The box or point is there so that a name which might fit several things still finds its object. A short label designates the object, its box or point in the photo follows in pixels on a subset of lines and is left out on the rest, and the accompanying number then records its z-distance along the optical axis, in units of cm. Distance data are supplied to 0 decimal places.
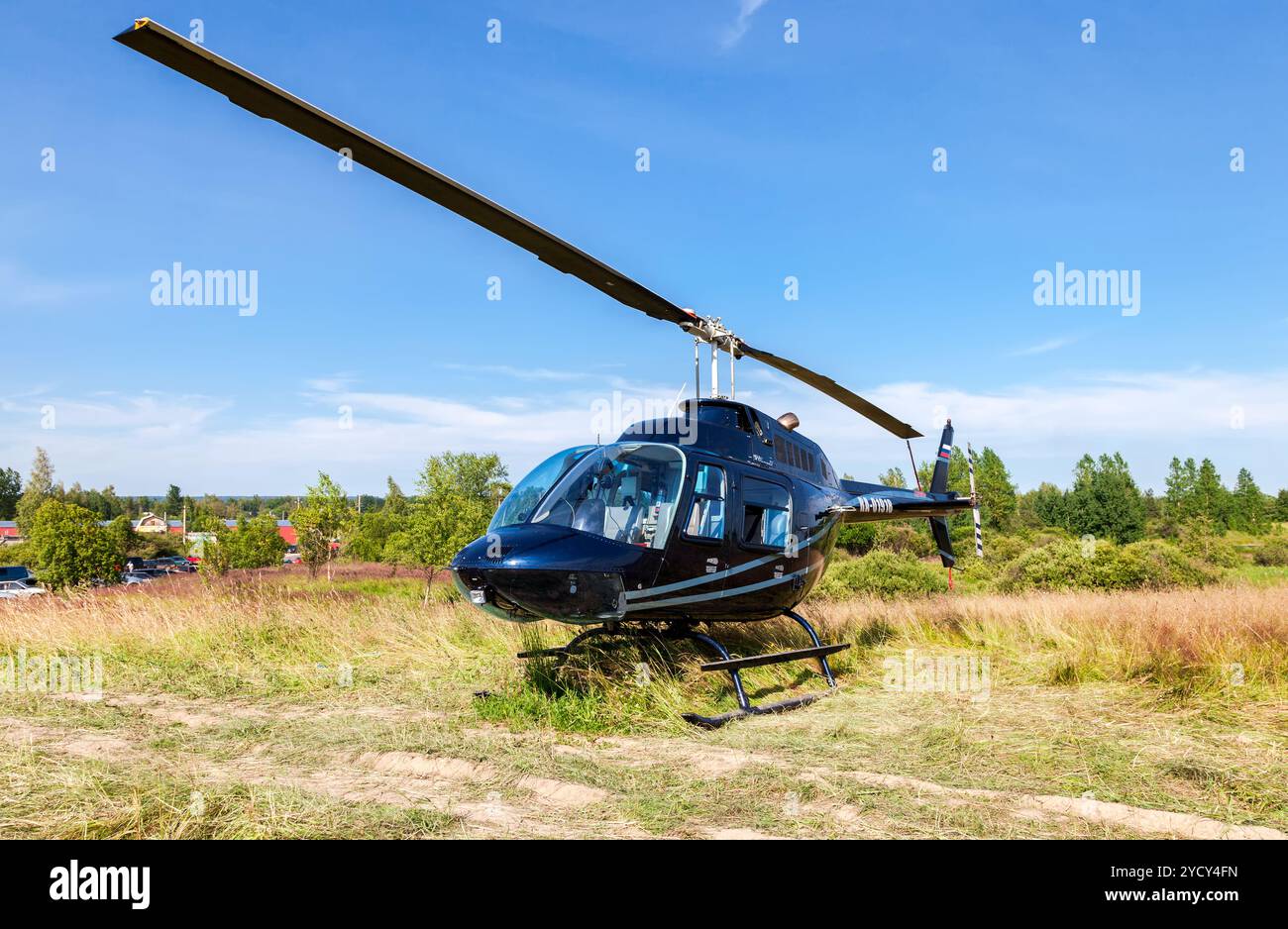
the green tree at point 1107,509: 4781
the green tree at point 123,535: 3772
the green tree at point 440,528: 2730
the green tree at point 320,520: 2967
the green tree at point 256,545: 3477
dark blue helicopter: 600
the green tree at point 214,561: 2950
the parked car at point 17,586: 4059
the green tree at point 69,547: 3403
